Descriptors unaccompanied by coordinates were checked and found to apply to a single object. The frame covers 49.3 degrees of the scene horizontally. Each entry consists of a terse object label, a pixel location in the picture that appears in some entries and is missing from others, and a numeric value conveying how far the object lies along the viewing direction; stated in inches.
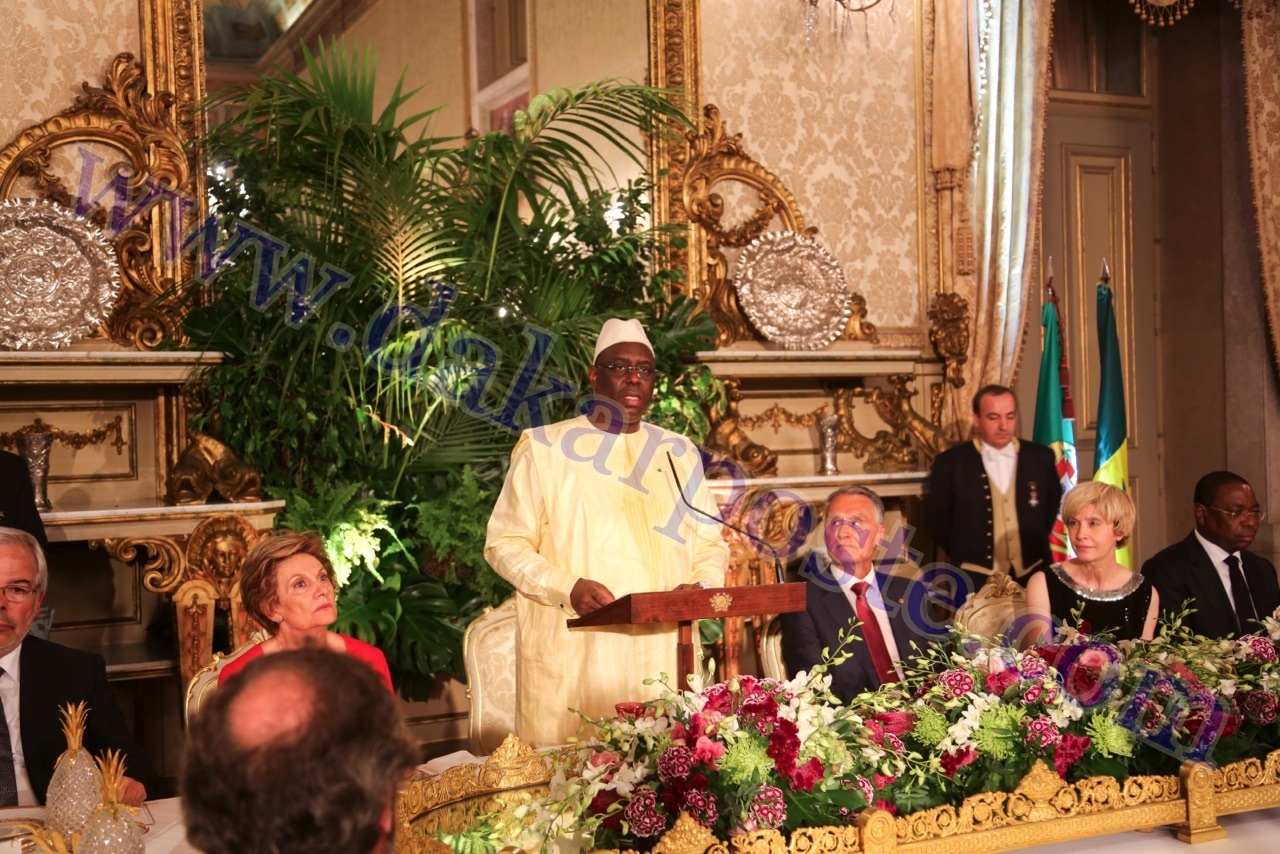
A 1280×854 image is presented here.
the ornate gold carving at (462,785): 88.7
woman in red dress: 120.0
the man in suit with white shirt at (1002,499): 227.9
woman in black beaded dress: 143.6
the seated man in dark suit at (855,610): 145.9
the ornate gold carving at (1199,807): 96.7
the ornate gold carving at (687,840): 81.7
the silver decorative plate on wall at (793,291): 253.6
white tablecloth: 92.7
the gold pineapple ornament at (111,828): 78.4
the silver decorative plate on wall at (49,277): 200.6
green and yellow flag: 250.2
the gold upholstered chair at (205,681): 119.1
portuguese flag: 241.4
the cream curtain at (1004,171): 274.2
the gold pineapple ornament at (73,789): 84.4
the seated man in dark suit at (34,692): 113.7
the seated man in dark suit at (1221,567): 165.6
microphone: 113.1
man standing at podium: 133.9
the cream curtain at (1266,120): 284.4
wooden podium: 102.0
